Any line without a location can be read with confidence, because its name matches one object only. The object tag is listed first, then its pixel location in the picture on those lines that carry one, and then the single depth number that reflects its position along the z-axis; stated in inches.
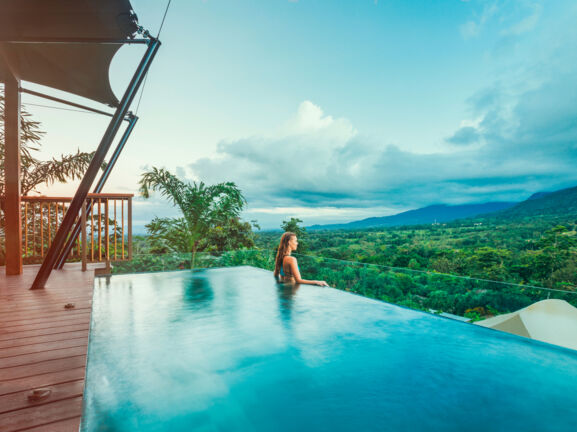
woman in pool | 200.2
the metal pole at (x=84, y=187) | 142.4
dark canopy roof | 115.3
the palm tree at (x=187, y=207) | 356.5
